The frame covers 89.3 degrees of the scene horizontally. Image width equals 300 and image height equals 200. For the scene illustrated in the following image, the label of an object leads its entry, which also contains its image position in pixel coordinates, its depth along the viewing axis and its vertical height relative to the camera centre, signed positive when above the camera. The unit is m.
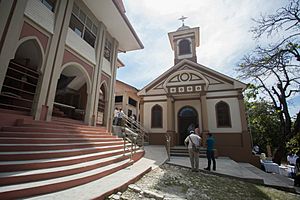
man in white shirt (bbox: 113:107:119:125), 11.05 +1.28
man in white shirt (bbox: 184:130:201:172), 6.45 -0.53
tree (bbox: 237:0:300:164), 8.73 +4.79
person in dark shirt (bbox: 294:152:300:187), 6.81 -1.50
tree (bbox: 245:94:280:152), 19.77 +2.46
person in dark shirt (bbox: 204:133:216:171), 6.79 -0.45
